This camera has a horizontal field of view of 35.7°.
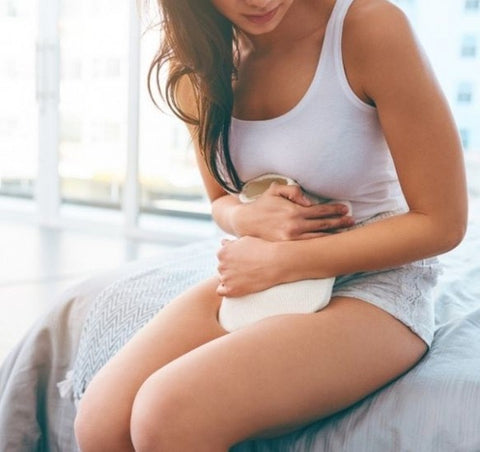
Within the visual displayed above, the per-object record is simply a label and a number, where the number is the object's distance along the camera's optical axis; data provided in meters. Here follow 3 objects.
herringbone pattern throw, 1.27
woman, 0.93
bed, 0.97
